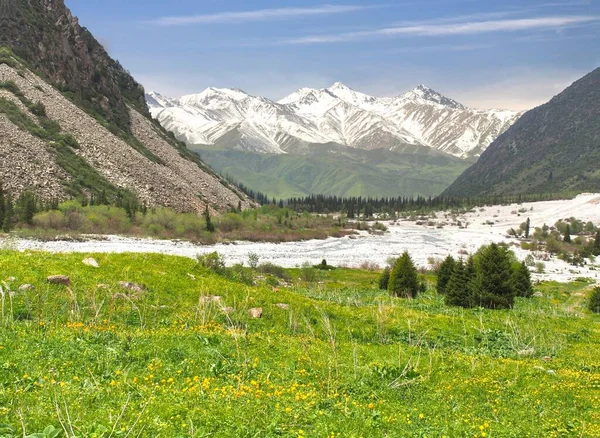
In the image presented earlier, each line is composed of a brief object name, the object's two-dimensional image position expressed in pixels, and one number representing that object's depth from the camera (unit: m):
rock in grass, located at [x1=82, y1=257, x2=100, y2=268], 25.82
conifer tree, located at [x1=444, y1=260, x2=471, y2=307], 42.00
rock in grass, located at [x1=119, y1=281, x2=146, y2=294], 23.70
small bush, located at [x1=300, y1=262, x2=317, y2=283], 77.04
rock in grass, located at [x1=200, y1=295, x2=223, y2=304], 24.05
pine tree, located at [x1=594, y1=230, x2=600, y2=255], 157.88
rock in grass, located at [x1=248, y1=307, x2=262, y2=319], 24.52
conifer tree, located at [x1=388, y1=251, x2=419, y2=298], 52.09
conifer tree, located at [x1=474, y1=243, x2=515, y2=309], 41.06
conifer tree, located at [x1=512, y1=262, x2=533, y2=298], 57.13
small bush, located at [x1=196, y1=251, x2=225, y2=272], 33.48
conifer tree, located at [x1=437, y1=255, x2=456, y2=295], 59.12
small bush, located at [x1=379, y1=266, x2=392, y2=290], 64.34
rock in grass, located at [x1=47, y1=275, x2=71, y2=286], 22.23
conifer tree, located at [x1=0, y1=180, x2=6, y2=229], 84.88
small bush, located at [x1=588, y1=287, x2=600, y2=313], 54.25
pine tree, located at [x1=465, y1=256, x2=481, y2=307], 41.25
